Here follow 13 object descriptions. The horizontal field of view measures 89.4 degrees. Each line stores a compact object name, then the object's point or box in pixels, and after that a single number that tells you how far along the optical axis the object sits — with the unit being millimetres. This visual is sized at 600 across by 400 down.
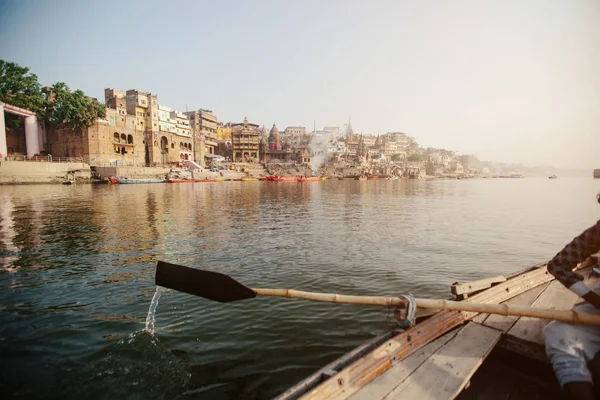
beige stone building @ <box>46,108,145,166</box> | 69250
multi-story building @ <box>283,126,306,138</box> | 188938
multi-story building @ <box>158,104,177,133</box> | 89750
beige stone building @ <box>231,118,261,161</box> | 124794
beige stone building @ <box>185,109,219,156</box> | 114244
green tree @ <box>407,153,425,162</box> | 195300
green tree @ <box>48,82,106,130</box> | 67000
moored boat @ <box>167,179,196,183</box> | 73600
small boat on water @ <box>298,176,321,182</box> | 96612
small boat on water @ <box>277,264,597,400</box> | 2998
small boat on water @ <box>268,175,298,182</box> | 94625
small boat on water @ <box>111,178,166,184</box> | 64588
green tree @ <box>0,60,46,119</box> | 60719
